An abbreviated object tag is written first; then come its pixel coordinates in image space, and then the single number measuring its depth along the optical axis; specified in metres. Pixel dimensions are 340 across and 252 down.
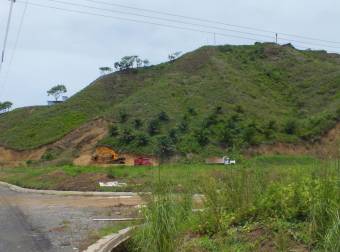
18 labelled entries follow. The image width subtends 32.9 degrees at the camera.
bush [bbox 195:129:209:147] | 53.44
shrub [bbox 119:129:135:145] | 56.03
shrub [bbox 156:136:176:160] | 51.22
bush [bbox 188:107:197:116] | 59.79
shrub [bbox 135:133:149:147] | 54.87
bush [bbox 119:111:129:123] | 62.71
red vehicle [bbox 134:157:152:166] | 48.37
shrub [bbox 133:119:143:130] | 58.78
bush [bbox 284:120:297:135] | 54.91
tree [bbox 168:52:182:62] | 84.26
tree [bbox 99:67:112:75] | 88.14
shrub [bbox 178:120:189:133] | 55.82
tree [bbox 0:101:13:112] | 103.42
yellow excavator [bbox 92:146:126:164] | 53.81
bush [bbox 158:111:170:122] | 58.66
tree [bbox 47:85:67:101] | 105.38
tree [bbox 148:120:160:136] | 56.78
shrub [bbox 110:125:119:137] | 59.15
